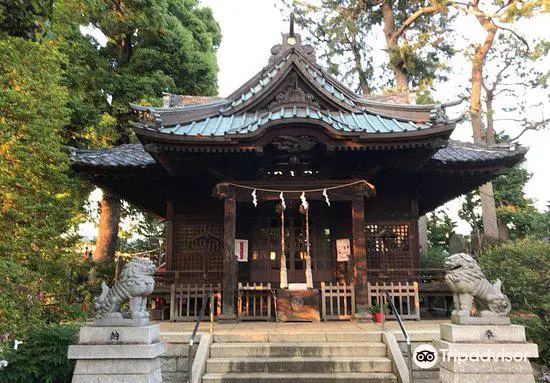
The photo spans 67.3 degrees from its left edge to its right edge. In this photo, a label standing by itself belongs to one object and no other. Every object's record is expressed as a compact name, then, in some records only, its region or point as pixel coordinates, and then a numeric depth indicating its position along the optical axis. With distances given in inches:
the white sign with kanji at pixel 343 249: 486.3
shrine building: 396.8
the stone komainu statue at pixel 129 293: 253.6
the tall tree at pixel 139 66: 729.6
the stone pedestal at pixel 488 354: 242.4
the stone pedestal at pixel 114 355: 241.6
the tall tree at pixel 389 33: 871.7
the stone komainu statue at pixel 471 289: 257.1
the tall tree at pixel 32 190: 318.7
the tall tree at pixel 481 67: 754.2
